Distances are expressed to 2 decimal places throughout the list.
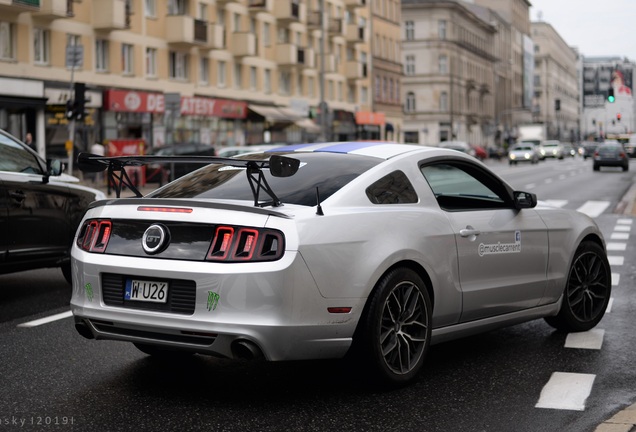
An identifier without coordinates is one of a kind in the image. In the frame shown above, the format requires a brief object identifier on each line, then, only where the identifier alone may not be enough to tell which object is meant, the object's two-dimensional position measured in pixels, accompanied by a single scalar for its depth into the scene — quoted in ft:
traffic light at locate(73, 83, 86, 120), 97.19
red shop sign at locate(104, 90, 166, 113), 141.28
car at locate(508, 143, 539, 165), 250.98
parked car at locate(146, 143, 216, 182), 121.90
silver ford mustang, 18.25
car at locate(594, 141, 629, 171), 189.98
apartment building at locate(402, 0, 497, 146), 352.49
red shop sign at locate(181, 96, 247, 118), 162.50
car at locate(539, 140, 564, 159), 318.82
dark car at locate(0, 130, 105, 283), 32.32
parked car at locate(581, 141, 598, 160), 327.18
